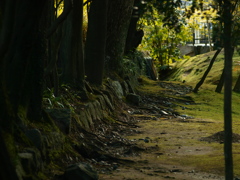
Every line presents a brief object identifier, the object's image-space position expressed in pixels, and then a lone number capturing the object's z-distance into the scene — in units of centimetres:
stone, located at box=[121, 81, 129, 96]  2694
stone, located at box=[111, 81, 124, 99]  2456
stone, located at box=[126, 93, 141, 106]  2586
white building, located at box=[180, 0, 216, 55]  7262
